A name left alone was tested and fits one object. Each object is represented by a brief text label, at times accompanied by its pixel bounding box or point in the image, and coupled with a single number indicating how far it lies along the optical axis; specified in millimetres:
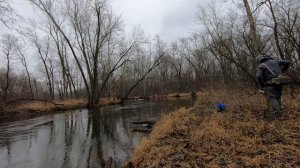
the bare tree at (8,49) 25294
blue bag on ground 6527
